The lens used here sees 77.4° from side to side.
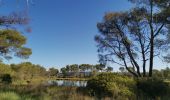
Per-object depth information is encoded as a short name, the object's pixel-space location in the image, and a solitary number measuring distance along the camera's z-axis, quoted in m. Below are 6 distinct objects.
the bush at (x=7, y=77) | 13.95
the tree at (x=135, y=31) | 9.46
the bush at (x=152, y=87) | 6.68
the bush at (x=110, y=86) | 5.89
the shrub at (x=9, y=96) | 4.14
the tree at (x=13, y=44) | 14.15
